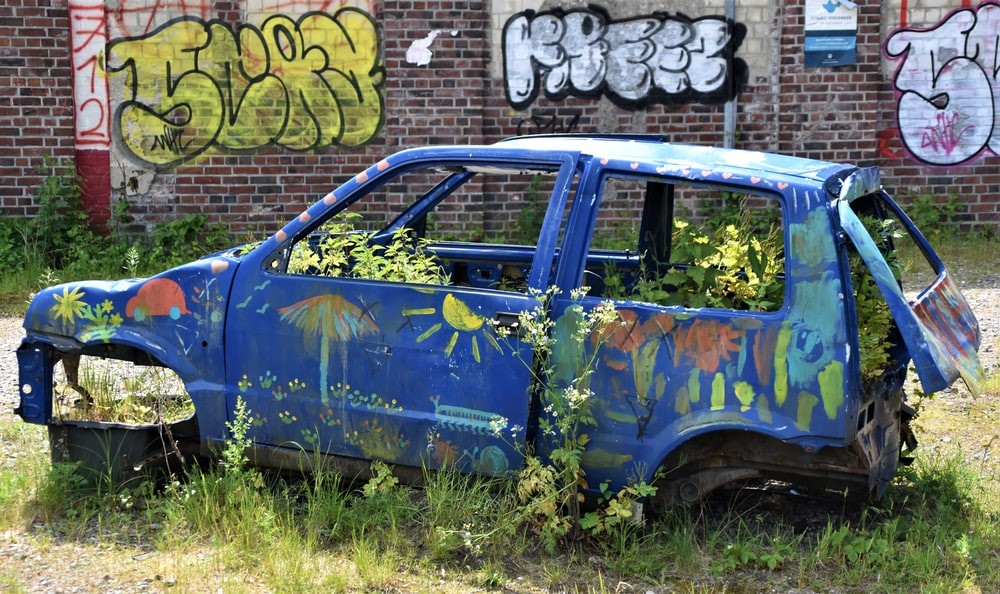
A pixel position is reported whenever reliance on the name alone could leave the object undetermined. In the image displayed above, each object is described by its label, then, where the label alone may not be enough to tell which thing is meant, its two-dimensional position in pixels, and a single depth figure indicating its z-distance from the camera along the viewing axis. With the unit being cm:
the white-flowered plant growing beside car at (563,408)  425
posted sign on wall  1103
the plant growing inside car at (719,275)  438
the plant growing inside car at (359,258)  474
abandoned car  409
